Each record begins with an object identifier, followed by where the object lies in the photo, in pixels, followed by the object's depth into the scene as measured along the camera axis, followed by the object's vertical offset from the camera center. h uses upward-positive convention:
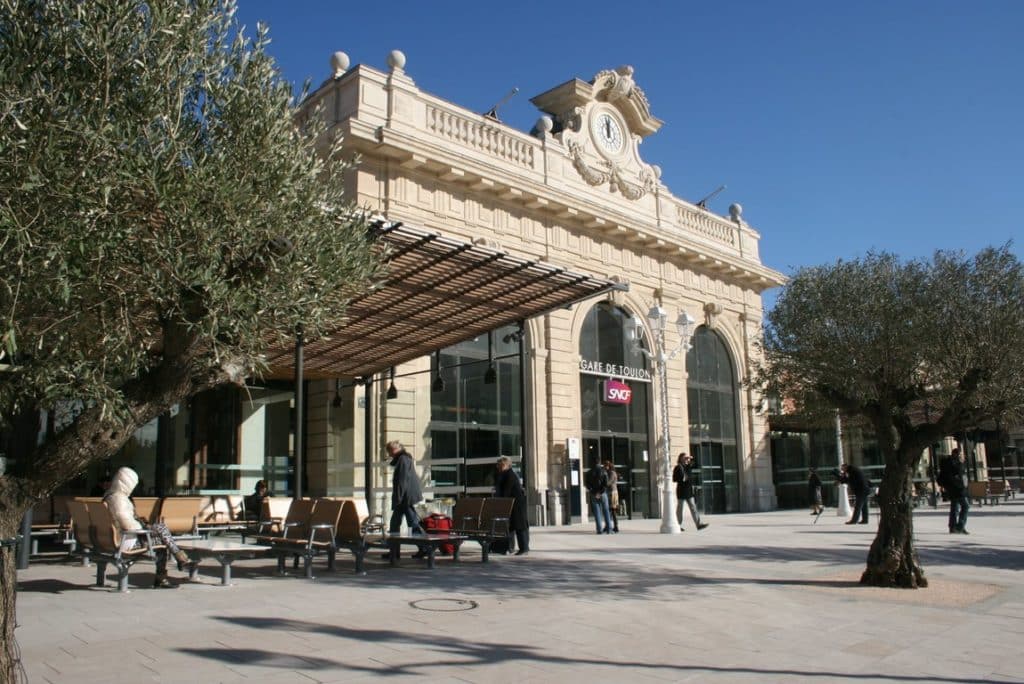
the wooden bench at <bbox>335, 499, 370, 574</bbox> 10.41 -0.90
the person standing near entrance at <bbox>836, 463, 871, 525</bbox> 19.50 -0.82
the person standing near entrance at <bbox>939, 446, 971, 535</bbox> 16.66 -0.73
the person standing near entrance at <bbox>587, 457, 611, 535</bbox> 17.66 -0.72
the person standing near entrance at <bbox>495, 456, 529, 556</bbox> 12.65 -0.57
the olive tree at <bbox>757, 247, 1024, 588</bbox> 9.78 +1.24
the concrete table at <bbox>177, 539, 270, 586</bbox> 9.23 -0.96
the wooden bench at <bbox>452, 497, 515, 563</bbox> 11.74 -0.90
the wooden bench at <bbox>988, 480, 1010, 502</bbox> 29.86 -1.31
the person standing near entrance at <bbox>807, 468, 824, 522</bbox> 22.69 -0.99
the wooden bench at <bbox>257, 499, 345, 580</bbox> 10.11 -0.88
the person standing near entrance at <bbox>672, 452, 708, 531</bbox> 18.12 -0.51
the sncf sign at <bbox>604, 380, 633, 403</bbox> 23.86 +1.92
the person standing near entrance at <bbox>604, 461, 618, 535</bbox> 18.93 -0.63
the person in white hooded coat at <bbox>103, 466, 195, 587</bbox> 8.89 -0.53
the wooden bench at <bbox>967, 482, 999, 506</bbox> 28.58 -1.35
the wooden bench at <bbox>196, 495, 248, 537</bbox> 13.14 -0.79
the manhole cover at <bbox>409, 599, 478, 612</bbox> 7.78 -1.37
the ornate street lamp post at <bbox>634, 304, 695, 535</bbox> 17.55 +1.63
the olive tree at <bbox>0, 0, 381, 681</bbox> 4.45 +1.42
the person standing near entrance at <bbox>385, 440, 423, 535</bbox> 11.74 -0.43
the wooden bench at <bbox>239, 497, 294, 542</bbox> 12.46 -0.80
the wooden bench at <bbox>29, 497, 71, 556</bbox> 12.38 -0.86
